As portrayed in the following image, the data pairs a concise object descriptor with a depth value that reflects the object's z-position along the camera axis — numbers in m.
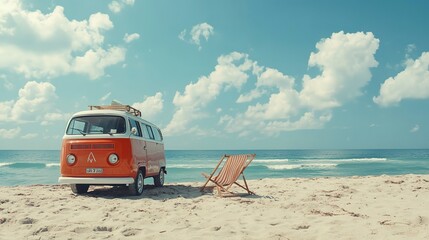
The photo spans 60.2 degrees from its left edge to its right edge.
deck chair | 9.73
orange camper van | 8.99
